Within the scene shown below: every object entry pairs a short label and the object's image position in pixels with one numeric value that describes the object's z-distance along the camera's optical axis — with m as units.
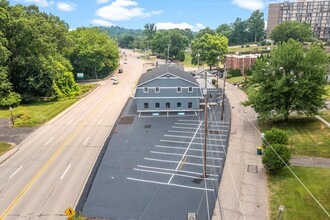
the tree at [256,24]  160.56
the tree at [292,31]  127.00
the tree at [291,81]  35.28
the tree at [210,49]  90.00
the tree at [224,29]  171.12
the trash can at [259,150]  30.36
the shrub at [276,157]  24.86
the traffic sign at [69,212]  16.27
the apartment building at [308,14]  153.98
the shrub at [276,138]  27.81
